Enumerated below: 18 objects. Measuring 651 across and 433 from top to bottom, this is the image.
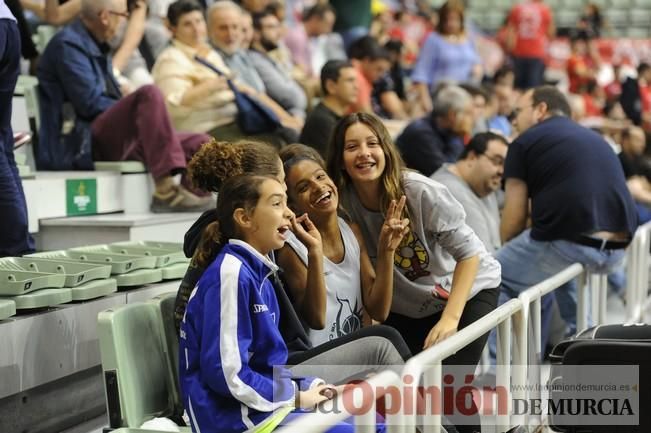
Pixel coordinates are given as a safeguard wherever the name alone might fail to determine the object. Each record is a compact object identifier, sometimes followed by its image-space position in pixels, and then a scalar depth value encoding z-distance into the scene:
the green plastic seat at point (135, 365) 5.28
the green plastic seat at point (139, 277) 6.72
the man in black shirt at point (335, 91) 10.57
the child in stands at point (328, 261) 5.77
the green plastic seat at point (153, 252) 7.23
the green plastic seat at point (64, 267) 6.37
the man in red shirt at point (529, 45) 21.89
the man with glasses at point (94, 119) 9.63
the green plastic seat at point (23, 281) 5.81
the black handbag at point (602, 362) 5.64
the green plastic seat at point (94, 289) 6.23
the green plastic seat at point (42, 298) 5.84
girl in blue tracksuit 4.75
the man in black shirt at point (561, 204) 8.71
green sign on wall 9.27
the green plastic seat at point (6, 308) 5.63
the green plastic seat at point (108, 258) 6.75
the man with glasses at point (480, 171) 9.11
